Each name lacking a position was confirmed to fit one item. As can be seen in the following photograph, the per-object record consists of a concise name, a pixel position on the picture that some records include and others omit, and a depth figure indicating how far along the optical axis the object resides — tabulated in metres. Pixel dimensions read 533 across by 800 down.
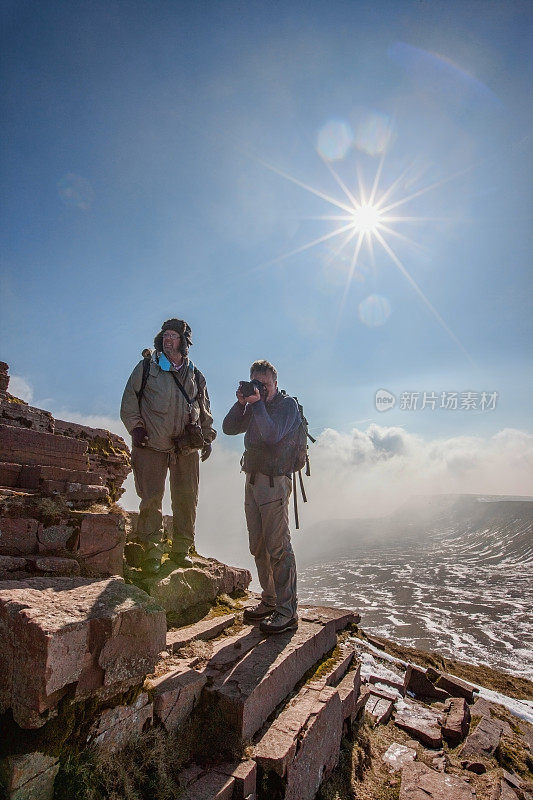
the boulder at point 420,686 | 5.84
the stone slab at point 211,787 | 2.11
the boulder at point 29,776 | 1.65
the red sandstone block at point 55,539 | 2.84
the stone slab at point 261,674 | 2.62
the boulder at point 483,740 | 4.23
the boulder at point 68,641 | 1.75
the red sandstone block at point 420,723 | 4.22
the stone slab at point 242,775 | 2.24
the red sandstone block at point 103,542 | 3.05
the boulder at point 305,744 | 2.50
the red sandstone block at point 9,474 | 3.35
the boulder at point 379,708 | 4.47
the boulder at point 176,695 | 2.44
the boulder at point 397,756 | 3.65
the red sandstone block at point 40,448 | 3.60
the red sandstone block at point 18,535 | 2.67
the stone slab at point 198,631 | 3.25
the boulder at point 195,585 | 3.78
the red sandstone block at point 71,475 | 3.56
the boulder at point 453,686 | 6.18
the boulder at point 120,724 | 2.02
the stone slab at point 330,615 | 4.62
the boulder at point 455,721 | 4.43
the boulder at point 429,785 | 3.21
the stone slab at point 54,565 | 2.66
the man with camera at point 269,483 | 3.83
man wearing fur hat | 4.26
